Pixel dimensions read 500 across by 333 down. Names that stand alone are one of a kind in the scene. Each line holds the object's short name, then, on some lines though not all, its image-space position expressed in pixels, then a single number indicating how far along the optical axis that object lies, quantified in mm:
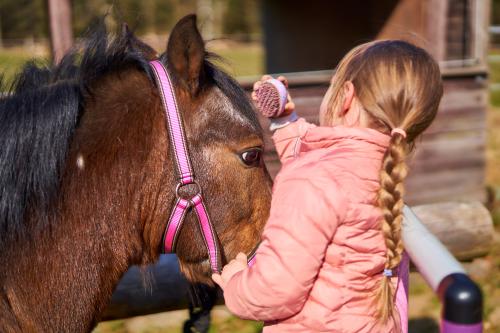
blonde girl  1636
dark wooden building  5875
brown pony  1821
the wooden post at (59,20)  5117
